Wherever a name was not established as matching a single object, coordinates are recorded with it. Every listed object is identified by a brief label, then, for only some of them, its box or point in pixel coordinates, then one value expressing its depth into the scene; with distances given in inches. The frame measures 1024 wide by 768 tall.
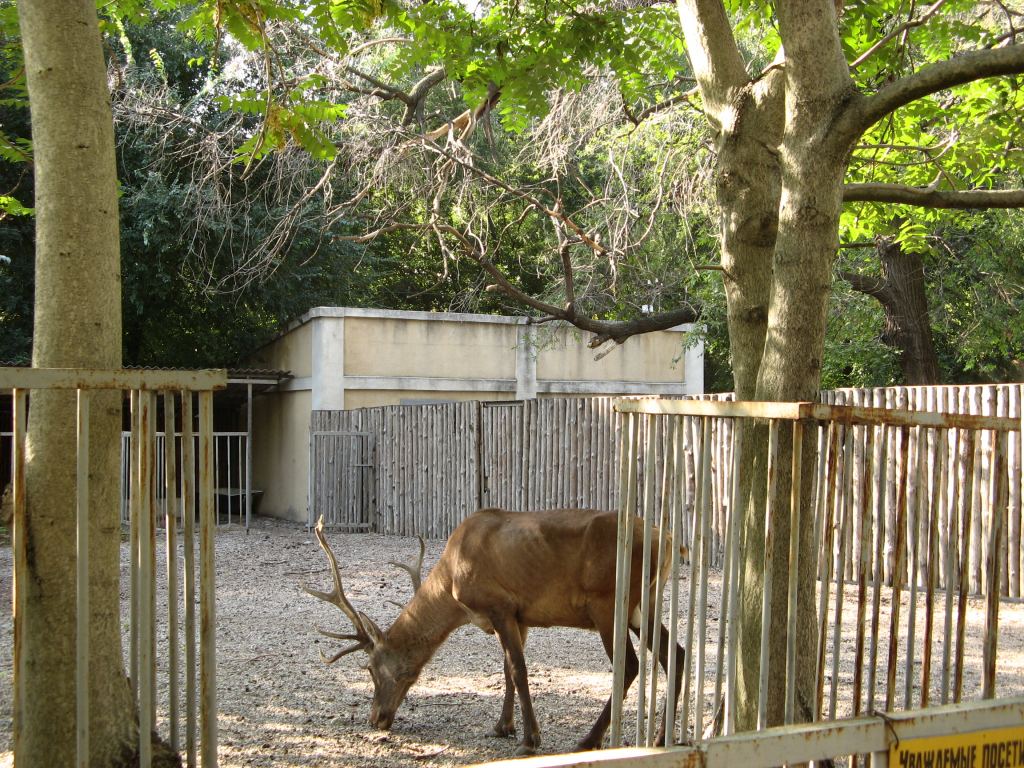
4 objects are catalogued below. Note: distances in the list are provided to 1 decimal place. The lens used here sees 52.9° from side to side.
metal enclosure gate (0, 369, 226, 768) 112.8
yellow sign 107.0
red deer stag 226.2
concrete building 751.1
